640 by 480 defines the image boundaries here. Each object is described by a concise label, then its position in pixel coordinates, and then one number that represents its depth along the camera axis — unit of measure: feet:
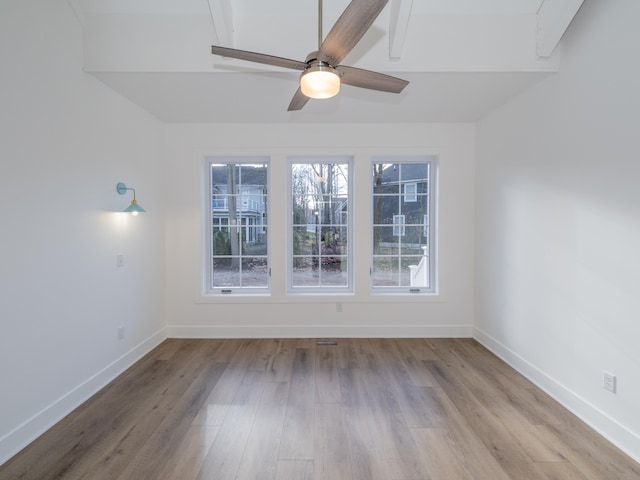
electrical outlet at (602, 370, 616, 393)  6.15
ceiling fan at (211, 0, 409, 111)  4.33
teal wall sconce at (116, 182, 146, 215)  8.46
